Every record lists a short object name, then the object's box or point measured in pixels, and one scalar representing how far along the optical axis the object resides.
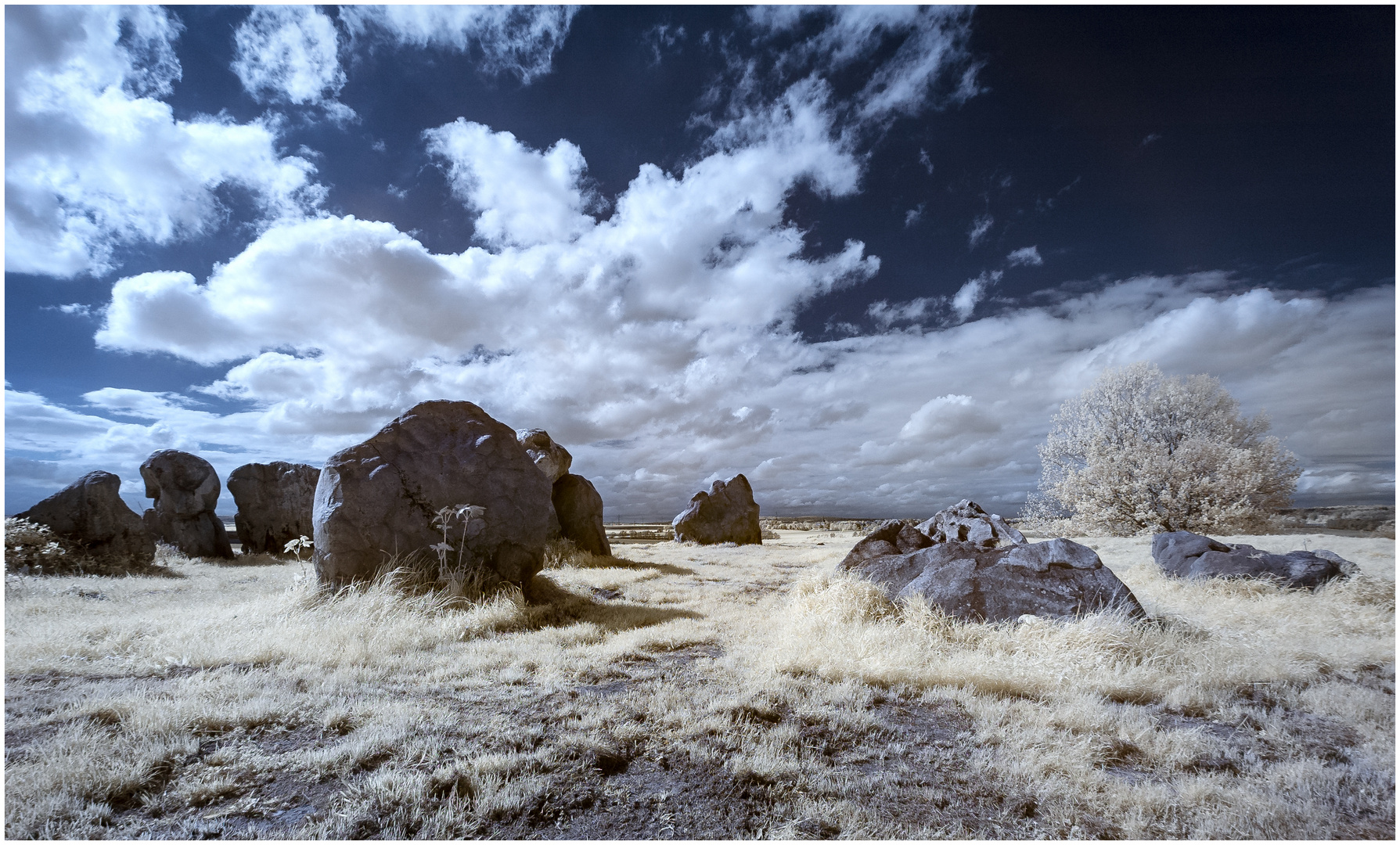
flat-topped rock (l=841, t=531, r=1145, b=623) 5.30
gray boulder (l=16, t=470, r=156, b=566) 11.78
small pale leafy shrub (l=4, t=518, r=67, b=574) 10.50
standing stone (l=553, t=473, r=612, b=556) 15.87
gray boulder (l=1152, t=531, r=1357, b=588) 6.01
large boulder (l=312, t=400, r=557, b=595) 6.98
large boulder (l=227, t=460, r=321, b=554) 17.98
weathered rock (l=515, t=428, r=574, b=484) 15.88
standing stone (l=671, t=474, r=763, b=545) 23.98
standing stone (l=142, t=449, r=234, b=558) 16.12
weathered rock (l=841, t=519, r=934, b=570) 8.43
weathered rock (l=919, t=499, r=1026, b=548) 8.74
